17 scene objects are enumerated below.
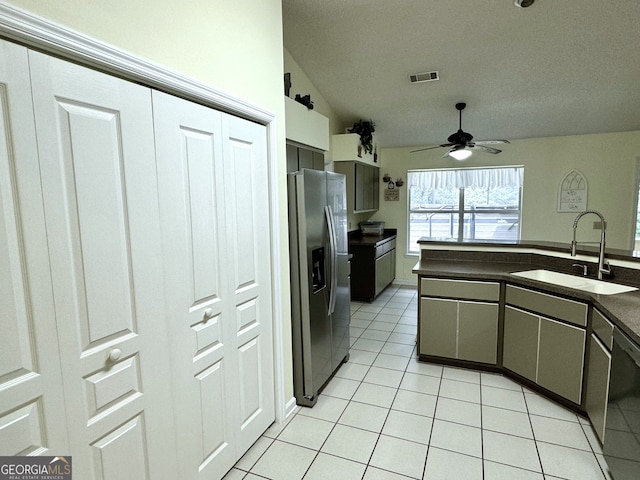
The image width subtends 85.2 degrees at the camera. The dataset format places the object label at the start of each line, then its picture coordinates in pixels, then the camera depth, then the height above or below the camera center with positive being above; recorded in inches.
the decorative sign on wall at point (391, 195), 244.1 +5.3
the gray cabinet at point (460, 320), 115.5 -40.7
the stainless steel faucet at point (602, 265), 99.7 -19.2
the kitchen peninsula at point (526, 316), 83.8 -33.7
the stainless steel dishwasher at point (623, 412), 61.6 -40.6
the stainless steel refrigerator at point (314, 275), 95.0 -20.7
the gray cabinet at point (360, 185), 194.4 +11.0
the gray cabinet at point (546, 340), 91.3 -40.0
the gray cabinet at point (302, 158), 121.8 +17.8
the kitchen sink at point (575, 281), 98.1 -25.1
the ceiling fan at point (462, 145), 154.8 +25.0
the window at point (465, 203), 220.4 -1.3
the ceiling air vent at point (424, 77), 149.5 +54.4
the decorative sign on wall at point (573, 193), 203.5 +3.8
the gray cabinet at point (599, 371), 76.0 -39.9
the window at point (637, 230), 194.2 -18.1
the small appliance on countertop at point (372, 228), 224.2 -16.1
